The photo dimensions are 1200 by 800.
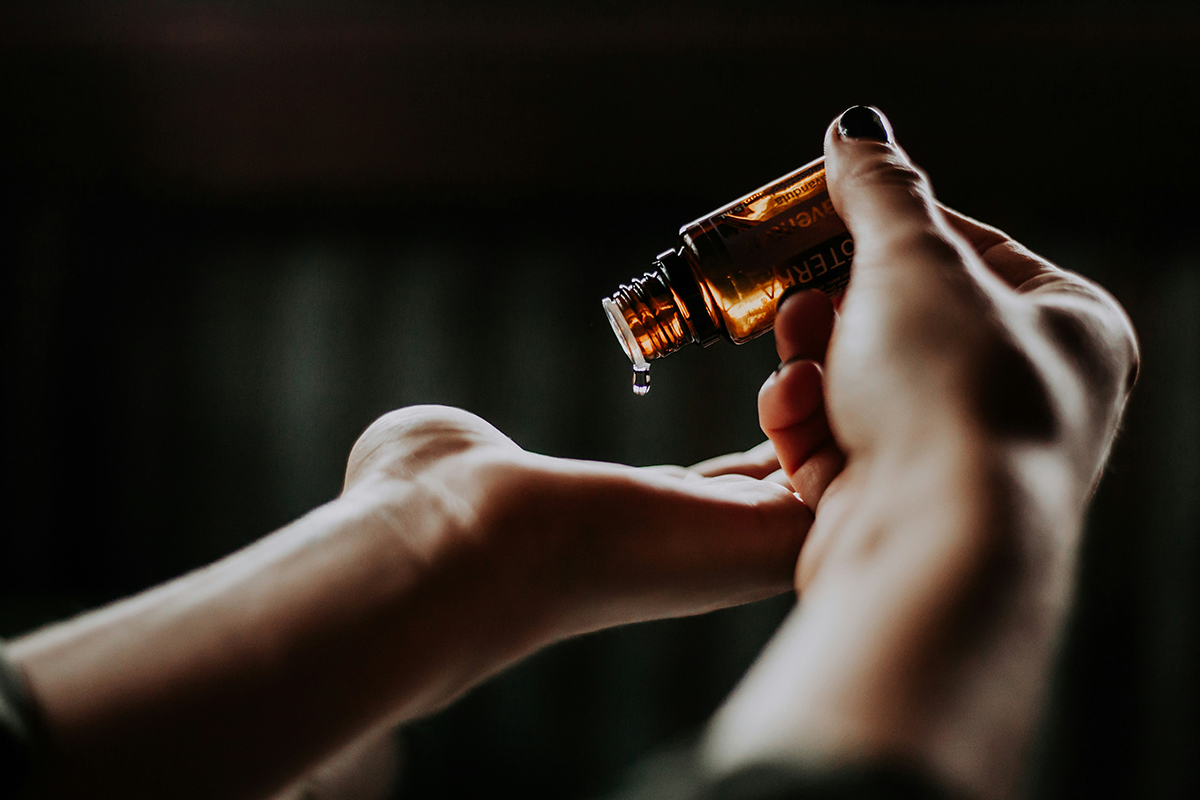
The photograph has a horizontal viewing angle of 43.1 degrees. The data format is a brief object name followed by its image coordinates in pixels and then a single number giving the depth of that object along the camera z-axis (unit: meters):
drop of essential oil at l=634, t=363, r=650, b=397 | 0.34
